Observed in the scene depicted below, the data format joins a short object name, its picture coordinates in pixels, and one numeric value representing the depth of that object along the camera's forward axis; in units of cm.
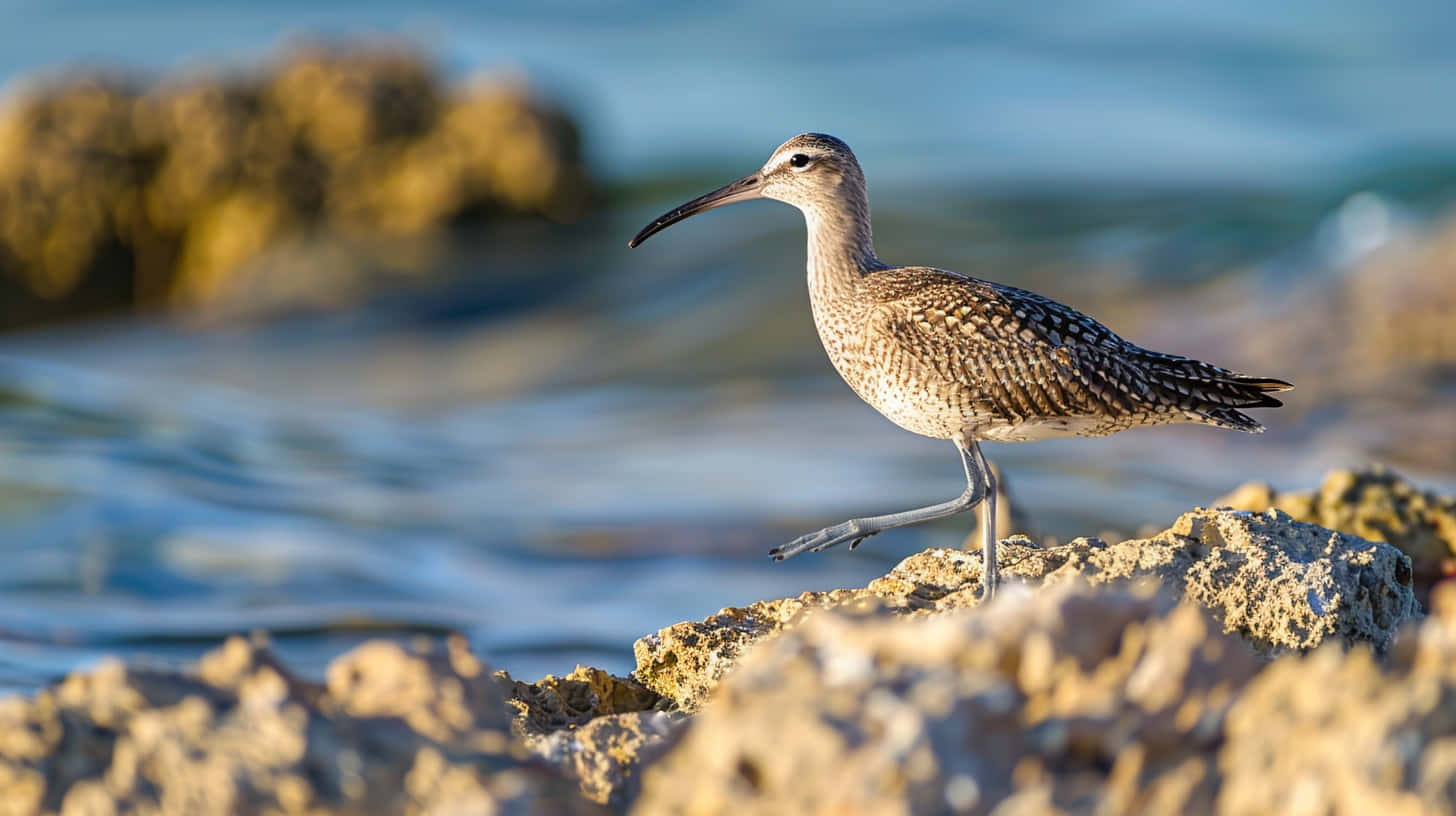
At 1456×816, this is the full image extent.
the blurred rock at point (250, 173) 3981
